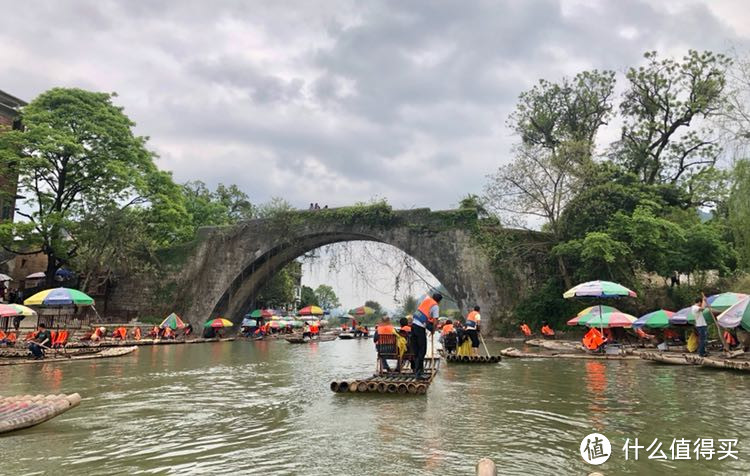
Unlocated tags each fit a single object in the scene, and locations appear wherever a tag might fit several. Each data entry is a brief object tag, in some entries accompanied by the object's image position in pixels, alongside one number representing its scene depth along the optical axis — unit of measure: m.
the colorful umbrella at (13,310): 14.56
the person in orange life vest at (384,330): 8.62
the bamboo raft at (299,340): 23.55
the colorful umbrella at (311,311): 35.62
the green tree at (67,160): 23.52
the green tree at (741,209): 16.98
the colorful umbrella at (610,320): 14.04
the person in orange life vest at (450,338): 12.98
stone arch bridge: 22.23
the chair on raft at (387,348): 8.61
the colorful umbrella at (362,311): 37.56
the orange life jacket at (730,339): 12.99
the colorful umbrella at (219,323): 25.33
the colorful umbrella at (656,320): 13.72
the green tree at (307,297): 64.56
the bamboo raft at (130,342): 17.50
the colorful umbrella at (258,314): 31.11
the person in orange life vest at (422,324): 8.27
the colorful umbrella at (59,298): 16.08
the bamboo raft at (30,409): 5.39
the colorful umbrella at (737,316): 10.45
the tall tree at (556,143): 20.98
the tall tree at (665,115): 22.61
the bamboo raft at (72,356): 13.14
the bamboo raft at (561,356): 13.06
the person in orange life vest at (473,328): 12.40
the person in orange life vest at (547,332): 20.03
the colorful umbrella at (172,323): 23.72
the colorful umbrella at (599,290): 13.73
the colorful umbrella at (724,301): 12.11
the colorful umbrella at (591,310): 14.74
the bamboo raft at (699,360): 9.84
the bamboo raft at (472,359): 12.03
